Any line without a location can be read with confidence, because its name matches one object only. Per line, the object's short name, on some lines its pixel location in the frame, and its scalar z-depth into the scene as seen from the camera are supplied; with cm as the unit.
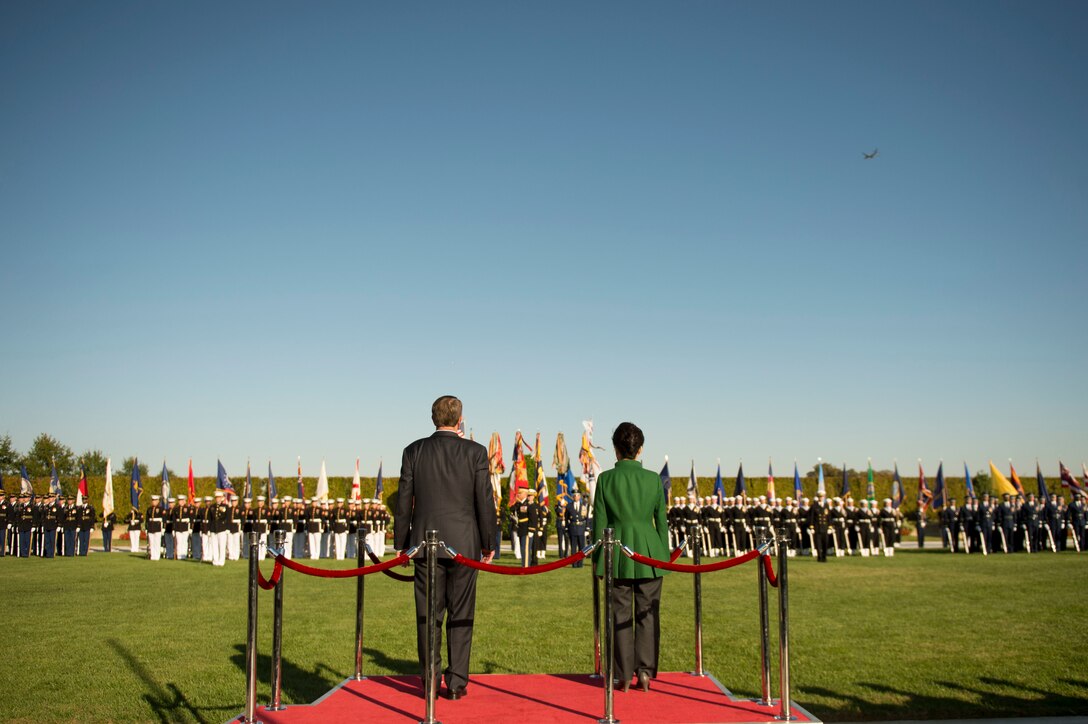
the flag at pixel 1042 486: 3034
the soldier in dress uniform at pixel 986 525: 2884
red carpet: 565
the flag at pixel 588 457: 2733
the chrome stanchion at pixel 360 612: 697
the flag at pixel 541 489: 2511
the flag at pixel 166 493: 2922
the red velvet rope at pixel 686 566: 589
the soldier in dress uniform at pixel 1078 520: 2967
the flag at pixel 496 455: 2811
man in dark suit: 622
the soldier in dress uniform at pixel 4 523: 2720
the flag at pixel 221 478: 3123
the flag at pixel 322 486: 3374
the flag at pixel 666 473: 3173
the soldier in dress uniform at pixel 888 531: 2773
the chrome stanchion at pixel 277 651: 601
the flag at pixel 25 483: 3194
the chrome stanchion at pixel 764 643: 613
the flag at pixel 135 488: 3485
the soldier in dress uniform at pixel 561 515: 2589
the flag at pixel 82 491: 2960
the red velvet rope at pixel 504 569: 579
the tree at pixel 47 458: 6281
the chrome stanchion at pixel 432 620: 532
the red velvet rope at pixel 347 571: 595
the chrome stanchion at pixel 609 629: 537
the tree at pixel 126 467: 7769
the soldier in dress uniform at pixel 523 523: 2342
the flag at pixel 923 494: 3646
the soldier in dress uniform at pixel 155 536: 2591
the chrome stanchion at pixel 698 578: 713
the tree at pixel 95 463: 7456
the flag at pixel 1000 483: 3397
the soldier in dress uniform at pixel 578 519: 2505
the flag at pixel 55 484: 3123
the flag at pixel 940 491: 3627
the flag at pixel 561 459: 2808
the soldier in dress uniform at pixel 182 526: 2609
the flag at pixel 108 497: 3182
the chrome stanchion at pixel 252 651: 557
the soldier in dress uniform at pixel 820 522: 2445
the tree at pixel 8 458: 5800
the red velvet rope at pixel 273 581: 620
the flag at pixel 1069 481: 3102
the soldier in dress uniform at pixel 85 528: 2830
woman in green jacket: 625
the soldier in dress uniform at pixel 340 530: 2836
